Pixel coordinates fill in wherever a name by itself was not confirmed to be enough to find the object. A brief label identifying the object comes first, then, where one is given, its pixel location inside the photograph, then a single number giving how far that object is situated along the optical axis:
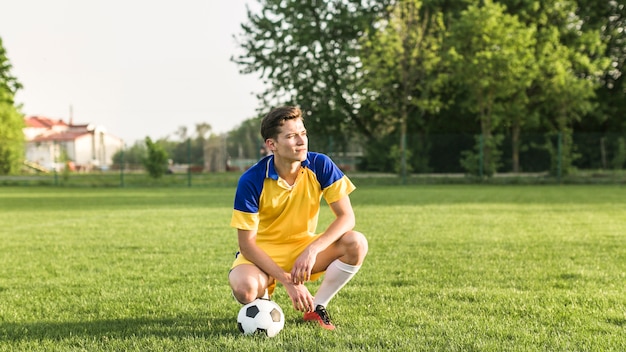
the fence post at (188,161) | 25.91
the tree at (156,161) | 26.42
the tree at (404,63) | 26.91
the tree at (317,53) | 29.80
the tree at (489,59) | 25.06
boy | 3.82
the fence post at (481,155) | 24.92
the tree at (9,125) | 28.66
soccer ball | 3.76
